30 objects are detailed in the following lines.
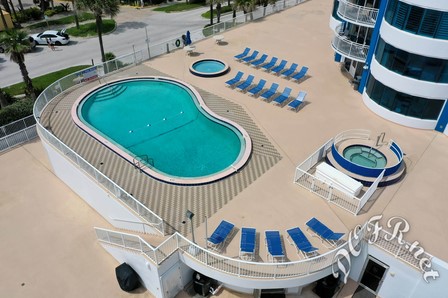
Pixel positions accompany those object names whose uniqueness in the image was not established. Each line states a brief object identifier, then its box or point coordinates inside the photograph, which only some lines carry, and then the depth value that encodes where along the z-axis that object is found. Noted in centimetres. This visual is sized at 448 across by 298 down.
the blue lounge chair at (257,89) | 2483
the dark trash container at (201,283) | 1548
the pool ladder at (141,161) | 1870
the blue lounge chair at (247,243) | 1398
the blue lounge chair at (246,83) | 2555
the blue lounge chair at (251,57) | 2928
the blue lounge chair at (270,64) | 2797
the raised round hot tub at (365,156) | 1867
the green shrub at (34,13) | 5112
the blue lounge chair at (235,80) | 2580
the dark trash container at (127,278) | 1575
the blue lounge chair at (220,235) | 1445
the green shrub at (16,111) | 2575
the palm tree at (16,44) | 2609
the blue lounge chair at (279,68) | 2740
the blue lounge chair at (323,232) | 1456
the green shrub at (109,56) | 3484
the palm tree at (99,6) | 3022
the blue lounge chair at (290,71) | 2713
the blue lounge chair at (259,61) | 2852
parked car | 4231
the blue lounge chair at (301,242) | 1412
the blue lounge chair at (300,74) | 2645
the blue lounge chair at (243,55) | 2954
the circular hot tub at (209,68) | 2741
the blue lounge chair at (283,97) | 2367
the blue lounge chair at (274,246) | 1393
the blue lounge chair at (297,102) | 2310
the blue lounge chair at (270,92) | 2414
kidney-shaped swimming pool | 1900
